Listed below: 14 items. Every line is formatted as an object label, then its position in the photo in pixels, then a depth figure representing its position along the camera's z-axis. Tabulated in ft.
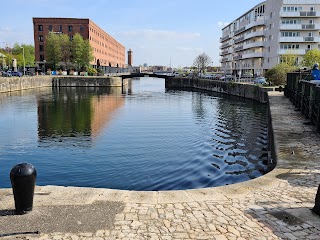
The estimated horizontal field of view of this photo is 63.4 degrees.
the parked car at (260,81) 155.00
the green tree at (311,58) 158.39
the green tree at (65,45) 248.07
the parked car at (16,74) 199.50
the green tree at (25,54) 333.12
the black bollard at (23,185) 19.57
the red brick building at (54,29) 272.92
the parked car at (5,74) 190.63
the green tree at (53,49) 244.52
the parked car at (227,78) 206.49
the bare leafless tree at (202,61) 399.23
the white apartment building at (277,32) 201.26
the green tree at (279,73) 140.17
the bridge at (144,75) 280.18
